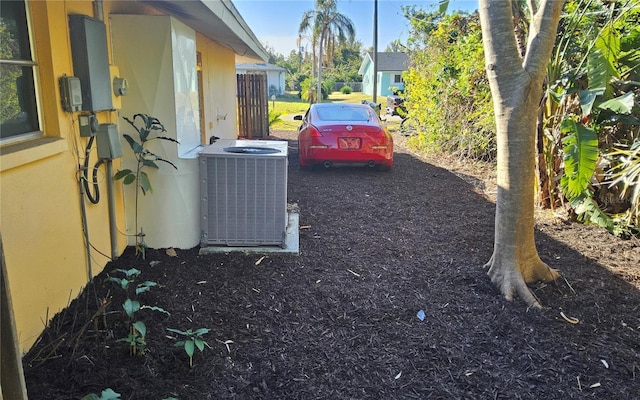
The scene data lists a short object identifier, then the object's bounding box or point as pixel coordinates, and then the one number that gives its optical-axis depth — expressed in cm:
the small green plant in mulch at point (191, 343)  271
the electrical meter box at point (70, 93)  325
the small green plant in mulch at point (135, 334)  276
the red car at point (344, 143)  908
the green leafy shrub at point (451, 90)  961
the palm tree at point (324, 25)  3512
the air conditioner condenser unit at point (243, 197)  463
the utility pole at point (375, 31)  2463
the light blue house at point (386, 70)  5431
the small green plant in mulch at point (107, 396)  201
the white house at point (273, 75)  2966
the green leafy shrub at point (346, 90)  5241
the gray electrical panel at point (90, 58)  341
